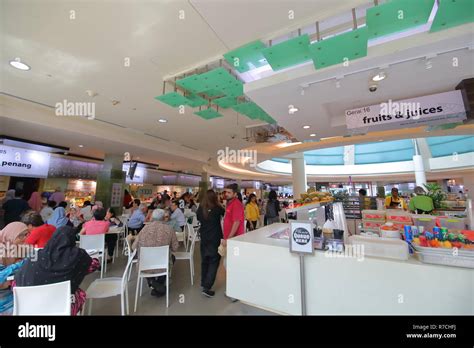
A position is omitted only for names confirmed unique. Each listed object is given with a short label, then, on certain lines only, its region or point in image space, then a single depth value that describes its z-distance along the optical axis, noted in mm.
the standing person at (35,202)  6220
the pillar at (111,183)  6973
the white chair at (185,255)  3393
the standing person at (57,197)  6391
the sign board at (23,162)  5012
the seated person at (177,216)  4698
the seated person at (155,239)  2895
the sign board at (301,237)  1738
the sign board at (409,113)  2641
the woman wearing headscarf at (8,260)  1816
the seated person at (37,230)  2537
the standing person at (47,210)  4730
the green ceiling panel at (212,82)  2678
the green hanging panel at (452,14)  1552
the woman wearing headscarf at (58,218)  3867
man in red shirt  2902
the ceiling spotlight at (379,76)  2306
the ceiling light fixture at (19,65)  2648
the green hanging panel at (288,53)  2070
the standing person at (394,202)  5464
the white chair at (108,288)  2123
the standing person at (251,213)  6145
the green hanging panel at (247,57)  2312
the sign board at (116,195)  7101
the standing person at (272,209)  6529
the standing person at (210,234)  2975
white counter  1349
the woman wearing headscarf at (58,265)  1687
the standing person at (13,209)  4963
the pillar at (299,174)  11016
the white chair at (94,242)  3314
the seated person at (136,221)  4527
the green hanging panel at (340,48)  1857
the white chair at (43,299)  1483
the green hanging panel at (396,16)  1660
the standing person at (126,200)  8031
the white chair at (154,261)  2660
